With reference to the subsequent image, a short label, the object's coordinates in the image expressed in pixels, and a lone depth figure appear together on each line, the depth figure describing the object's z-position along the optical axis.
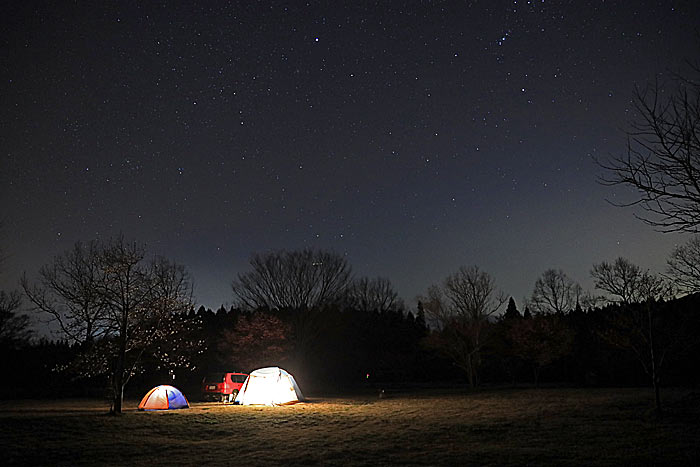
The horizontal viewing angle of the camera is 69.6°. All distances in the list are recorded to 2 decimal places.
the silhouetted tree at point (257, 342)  35.53
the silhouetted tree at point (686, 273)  11.65
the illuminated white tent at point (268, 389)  22.39
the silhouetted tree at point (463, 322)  32.84
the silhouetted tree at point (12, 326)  34.94
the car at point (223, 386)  25.58
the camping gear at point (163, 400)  19.83
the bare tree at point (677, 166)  5.64
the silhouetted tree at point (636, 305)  13.85
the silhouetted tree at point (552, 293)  47.44
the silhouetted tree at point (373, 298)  65.31
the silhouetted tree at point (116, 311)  17.70
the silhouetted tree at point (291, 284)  39.81
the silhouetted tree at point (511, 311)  43.52
